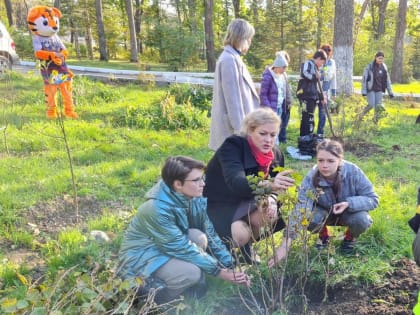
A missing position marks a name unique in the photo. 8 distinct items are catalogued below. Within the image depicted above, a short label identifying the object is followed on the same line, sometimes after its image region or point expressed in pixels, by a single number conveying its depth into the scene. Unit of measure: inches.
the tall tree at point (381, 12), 974.2
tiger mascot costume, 254.7
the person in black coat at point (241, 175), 103.8
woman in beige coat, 138.5
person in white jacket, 253.9
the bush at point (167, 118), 266.1
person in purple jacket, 214.9
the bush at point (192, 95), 310.3
